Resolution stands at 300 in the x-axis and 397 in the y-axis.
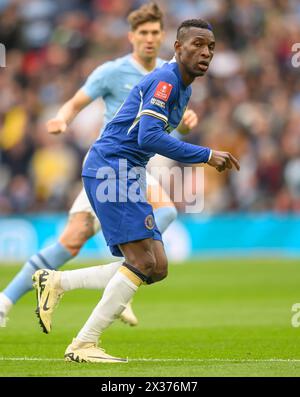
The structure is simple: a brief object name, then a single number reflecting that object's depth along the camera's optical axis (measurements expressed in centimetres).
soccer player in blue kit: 1500
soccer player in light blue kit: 1972
